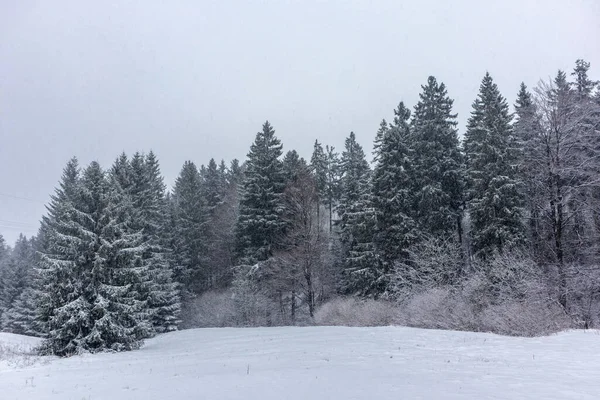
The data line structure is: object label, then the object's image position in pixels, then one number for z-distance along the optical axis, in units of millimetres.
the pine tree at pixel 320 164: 59031
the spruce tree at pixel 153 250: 34656
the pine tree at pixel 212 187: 55125
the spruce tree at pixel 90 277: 20469
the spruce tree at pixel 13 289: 45281
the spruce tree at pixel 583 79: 32625
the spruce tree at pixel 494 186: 29156
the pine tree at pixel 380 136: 35312
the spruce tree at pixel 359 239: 33219
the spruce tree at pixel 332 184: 60375
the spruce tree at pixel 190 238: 45469
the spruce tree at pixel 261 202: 37938
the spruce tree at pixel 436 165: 33531
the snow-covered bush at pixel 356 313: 25312
